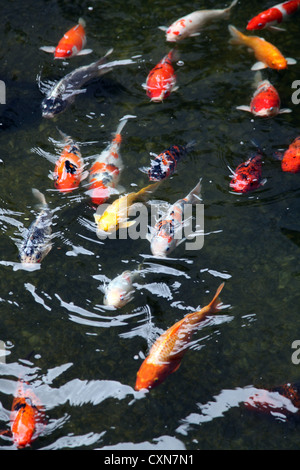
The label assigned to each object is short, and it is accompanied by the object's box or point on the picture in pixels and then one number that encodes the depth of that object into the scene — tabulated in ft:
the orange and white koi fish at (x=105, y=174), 18.88
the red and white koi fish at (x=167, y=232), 17.47
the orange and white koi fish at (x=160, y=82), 21.75
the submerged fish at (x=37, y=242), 17.75
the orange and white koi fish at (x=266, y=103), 20.66
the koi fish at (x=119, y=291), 16.66
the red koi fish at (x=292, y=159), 18.98
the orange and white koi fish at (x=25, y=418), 14.02
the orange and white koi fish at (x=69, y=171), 19.17
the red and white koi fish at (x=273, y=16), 23.90
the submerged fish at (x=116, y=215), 17.99
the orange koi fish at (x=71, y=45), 23.58
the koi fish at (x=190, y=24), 23.85
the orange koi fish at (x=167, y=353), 14.93
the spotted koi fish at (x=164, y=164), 19.29
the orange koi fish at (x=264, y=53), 22.24
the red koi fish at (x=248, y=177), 18.89
